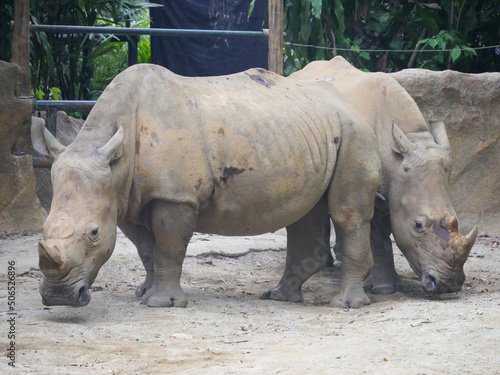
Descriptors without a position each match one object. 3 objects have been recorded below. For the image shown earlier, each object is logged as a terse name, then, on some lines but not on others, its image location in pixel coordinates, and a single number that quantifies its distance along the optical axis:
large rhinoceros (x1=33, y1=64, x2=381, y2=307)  10.61
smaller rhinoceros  12.74
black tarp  19.35
